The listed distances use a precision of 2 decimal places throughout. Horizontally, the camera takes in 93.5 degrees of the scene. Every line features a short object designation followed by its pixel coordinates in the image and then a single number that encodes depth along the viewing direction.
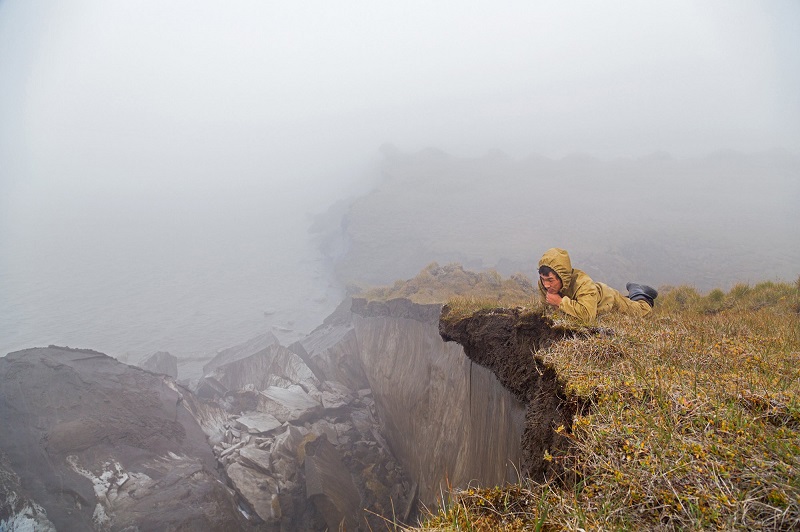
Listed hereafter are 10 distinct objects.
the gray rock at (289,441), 20.97
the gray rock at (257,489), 17.14
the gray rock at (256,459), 19.66
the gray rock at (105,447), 15.55
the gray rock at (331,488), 17.44
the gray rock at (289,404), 26.11
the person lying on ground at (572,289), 6.21
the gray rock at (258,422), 24.03
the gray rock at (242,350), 40.43
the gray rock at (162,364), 45.28
